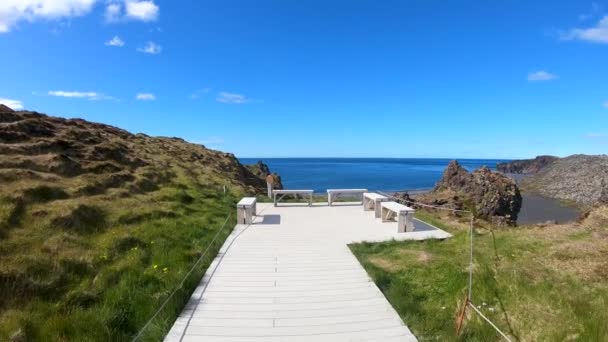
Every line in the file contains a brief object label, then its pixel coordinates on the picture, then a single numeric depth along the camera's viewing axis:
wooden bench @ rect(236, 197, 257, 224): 11.54
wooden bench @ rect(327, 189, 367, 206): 15.03
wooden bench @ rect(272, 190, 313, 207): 14.79
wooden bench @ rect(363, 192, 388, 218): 12.77
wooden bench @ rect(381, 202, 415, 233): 10.32
